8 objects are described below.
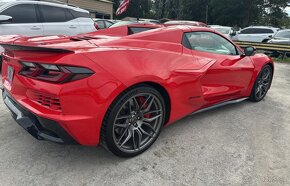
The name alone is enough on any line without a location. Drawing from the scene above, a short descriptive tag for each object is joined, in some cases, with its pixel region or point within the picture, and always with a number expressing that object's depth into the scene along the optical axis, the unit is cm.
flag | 1237
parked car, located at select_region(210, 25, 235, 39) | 1140
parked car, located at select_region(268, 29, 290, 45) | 891
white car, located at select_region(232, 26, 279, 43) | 1166
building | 1751
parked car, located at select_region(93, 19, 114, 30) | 918
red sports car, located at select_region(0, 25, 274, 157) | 160
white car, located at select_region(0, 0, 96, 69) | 424
